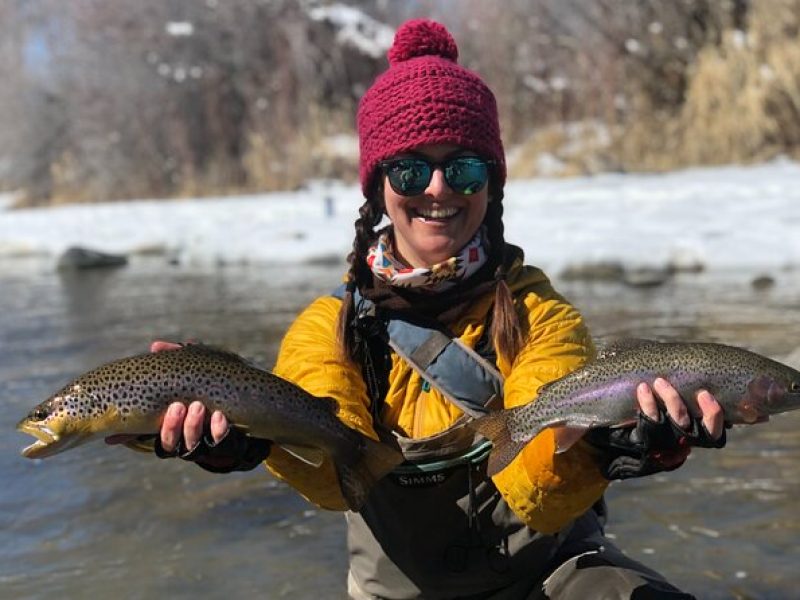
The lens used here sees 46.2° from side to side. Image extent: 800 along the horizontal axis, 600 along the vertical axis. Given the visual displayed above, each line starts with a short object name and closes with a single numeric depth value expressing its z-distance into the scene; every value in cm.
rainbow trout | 211
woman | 245
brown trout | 213
